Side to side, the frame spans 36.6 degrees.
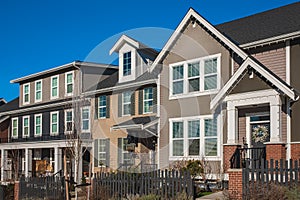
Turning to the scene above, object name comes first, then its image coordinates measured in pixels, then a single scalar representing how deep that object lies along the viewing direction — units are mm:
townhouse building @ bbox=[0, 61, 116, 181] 32219
